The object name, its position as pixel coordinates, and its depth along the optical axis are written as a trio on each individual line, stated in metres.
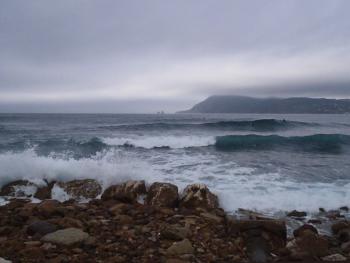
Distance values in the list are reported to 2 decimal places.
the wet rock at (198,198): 6.45
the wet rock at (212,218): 5.48
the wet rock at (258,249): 4.27
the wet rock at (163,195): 6.51
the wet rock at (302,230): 5.15
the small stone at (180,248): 4.17
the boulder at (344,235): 5.11
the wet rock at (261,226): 4.77
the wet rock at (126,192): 6.81
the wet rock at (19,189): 7.68
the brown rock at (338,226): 5.53
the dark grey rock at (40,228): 4.68
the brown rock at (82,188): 7.51
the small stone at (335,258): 4.28
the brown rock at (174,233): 4.62
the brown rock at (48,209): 5.62
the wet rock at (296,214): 6.42
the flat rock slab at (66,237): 4.30
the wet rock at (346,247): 4.65
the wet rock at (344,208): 6.99
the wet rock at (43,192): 7.50
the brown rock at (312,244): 4.53
